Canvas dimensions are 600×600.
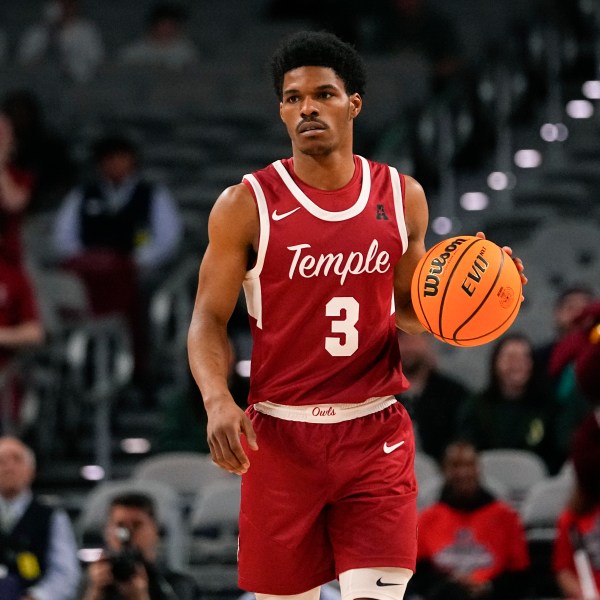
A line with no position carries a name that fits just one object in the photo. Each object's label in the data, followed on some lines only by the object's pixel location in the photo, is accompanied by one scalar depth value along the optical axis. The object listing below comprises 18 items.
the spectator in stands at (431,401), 17.83
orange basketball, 9.26
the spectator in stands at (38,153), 23.90
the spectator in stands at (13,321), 18.10
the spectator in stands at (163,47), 27.78
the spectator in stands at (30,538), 15.22
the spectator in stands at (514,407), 17.83
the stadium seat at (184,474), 17.53
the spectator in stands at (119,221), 21.34
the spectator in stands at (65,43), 28.29
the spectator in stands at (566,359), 17.20
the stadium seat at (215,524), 16.43
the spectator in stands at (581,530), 14.88
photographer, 13.30
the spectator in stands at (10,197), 18.99
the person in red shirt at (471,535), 15.49
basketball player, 9.24
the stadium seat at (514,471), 17.14
